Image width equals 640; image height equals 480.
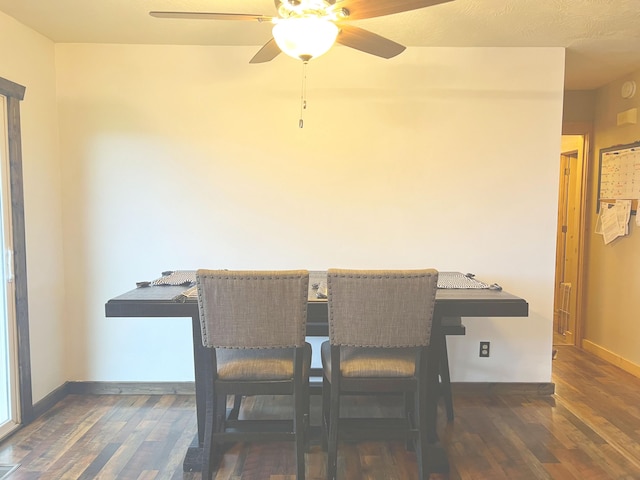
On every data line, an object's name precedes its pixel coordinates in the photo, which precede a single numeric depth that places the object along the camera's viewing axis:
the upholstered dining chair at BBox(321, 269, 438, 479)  1.91
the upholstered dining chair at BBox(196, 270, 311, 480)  1.91
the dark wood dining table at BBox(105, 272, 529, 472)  2.15
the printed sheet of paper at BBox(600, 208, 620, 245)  3.78
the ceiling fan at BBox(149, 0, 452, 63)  1.70
